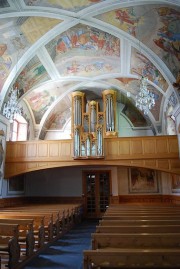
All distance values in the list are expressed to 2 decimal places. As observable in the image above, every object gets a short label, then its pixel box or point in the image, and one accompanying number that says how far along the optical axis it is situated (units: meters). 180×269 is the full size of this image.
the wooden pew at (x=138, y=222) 5.43
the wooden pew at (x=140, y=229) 4.62
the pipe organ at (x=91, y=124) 13.13
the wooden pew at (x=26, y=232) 6.04
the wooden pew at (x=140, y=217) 6.34
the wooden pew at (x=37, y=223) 7.09
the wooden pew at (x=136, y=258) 2.95
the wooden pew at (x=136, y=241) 3.88
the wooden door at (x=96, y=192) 15.68
